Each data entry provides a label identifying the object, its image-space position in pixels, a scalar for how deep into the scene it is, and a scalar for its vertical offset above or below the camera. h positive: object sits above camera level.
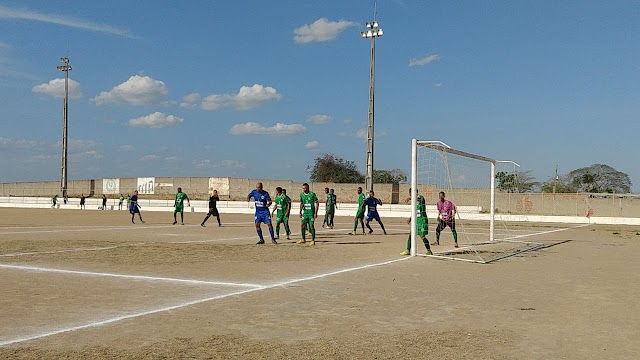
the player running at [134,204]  30.64 -0.56
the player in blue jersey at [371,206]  22.88 -0.37
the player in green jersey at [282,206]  19.09 -0.35
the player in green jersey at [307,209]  18.75 -0.43
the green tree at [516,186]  45.36 +1.19
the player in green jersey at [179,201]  28.92 -0.38
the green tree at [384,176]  98.06 +3.55
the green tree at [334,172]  96.31 +4.08
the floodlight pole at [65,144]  64.81 +5.41
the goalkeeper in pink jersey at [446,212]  17.15 -0.43
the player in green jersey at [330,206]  26.61 -0.47
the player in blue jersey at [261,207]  18.08 -0.37
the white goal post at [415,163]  15.27 +0.93
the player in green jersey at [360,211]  23.26 -0.61
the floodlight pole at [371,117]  41.16 +5.72
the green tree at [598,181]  85.38 +2.77
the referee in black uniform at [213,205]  26.95 -0.49
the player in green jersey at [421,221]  15.37 -0.66
